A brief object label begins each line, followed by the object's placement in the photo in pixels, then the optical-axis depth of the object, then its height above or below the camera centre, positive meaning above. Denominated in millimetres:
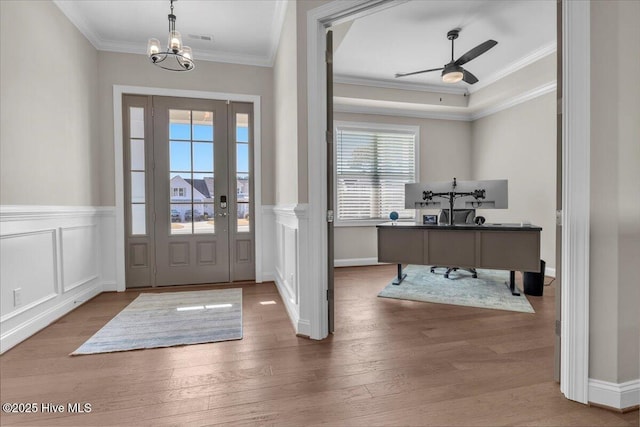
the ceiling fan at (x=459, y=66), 3316 +1728
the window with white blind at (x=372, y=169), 5348 +693
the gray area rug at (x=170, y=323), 2306 -1041
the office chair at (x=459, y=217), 4402 -167
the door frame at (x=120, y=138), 3756 +895
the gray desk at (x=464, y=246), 3318 -472
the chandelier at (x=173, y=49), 2691 +1477
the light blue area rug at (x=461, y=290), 3248 -1058
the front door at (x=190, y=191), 3928 +231
